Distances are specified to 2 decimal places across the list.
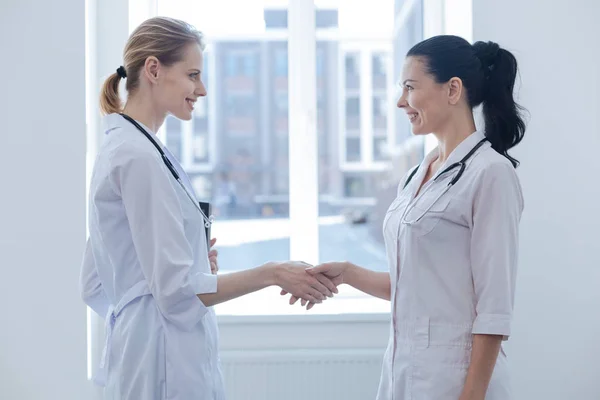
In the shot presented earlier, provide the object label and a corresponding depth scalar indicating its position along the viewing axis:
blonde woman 1.35
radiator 2.51
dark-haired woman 1.37
